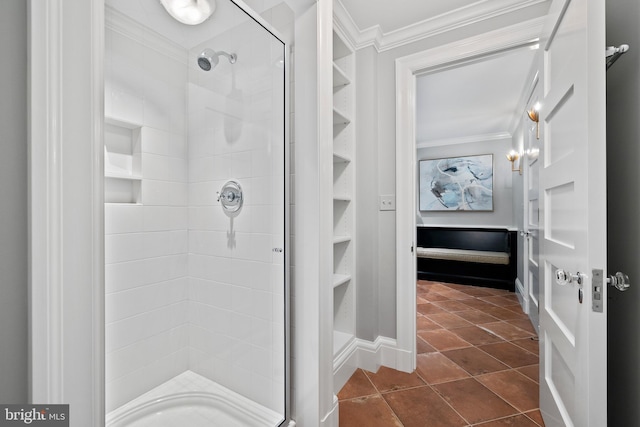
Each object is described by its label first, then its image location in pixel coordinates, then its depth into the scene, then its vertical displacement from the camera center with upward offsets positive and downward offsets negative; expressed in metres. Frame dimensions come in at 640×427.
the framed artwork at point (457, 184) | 5.15 +0.53
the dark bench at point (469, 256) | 4.26 -0.69
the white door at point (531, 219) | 2.64 -0.07
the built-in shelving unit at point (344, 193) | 2.05 +0.14
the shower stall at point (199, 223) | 1.32 -0.05
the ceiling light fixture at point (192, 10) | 1.38 +0.98
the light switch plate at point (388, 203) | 2.09 +0.07
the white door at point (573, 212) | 0.91 +0.00
